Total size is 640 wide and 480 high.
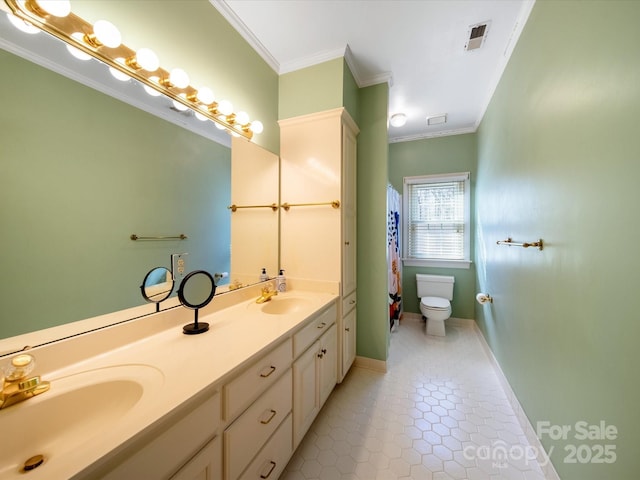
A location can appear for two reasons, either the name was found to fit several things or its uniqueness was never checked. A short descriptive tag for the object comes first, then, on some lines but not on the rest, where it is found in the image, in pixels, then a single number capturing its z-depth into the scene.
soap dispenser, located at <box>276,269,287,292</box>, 1.96
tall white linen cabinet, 1.90
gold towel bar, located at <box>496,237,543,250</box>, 1.35
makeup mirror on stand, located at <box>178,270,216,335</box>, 1.14
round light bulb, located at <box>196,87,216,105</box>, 1.37
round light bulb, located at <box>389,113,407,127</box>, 2.85
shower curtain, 2.78
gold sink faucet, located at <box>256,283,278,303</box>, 1.68
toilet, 2.91
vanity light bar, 0.82
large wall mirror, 0.77
